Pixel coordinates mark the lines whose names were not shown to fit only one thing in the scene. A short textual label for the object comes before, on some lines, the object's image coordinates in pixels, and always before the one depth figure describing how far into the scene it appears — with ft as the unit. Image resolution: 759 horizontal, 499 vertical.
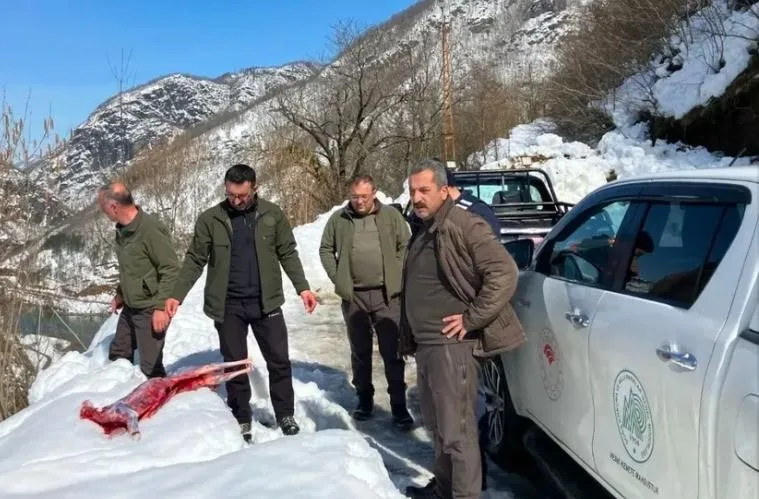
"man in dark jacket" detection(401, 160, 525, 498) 10.39
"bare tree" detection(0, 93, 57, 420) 17.97
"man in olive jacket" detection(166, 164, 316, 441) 14.56
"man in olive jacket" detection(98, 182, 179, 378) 15.83
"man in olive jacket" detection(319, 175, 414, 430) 16.62
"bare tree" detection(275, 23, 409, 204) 84.74
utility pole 91.66
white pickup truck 6.35
